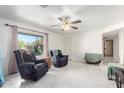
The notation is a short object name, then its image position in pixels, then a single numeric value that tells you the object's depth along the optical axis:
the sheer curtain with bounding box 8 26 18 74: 2.59
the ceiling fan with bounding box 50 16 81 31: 2.34
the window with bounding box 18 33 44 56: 3.07
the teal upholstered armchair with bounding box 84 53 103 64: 3.93
